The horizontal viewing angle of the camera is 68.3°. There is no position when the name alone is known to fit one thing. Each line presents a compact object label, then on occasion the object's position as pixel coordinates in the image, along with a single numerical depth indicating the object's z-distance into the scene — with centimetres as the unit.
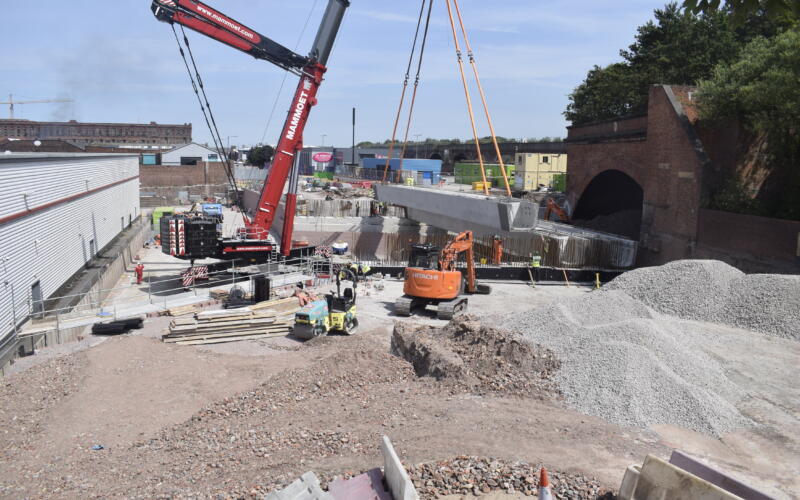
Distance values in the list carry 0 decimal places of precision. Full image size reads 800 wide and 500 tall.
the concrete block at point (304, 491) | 754
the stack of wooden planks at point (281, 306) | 2106
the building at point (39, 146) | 5800
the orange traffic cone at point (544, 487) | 721
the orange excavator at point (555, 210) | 4249
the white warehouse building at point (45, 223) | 1680
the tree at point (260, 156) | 11206
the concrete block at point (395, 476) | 753
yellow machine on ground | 1811
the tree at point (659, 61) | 4681
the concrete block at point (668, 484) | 759
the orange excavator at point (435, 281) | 2167
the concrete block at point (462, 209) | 2623
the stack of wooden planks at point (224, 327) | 1784
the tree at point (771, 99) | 2402
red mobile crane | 2366
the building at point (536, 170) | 5697
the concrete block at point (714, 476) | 768
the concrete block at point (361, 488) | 803
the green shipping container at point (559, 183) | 5397
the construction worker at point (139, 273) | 2602
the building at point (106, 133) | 11188
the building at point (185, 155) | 8606
